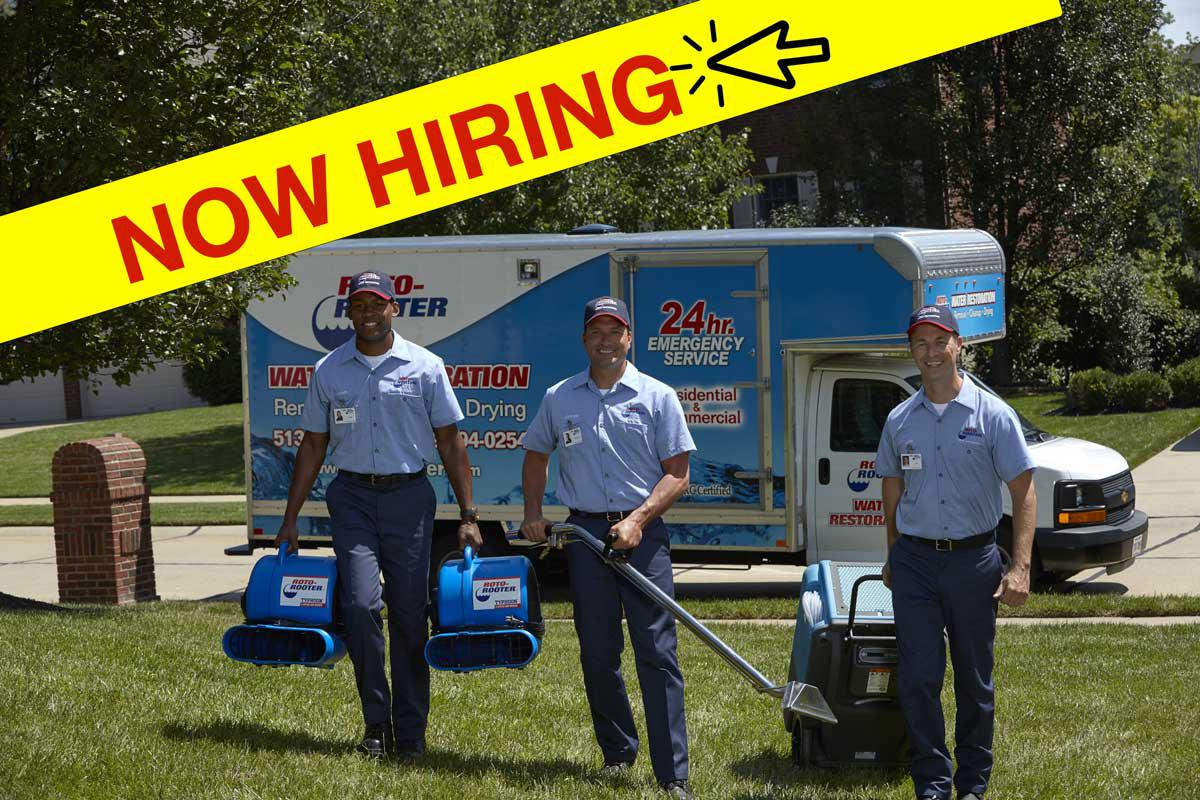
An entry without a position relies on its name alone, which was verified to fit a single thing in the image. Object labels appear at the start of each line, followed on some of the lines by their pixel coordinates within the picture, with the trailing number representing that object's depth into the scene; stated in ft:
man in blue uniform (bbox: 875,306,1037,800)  34.13
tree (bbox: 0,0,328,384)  58.34
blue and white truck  69.22
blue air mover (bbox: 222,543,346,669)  37.79
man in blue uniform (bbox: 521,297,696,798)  35.59
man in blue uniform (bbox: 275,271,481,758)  37.48
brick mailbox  77.18
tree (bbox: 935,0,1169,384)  152.35
